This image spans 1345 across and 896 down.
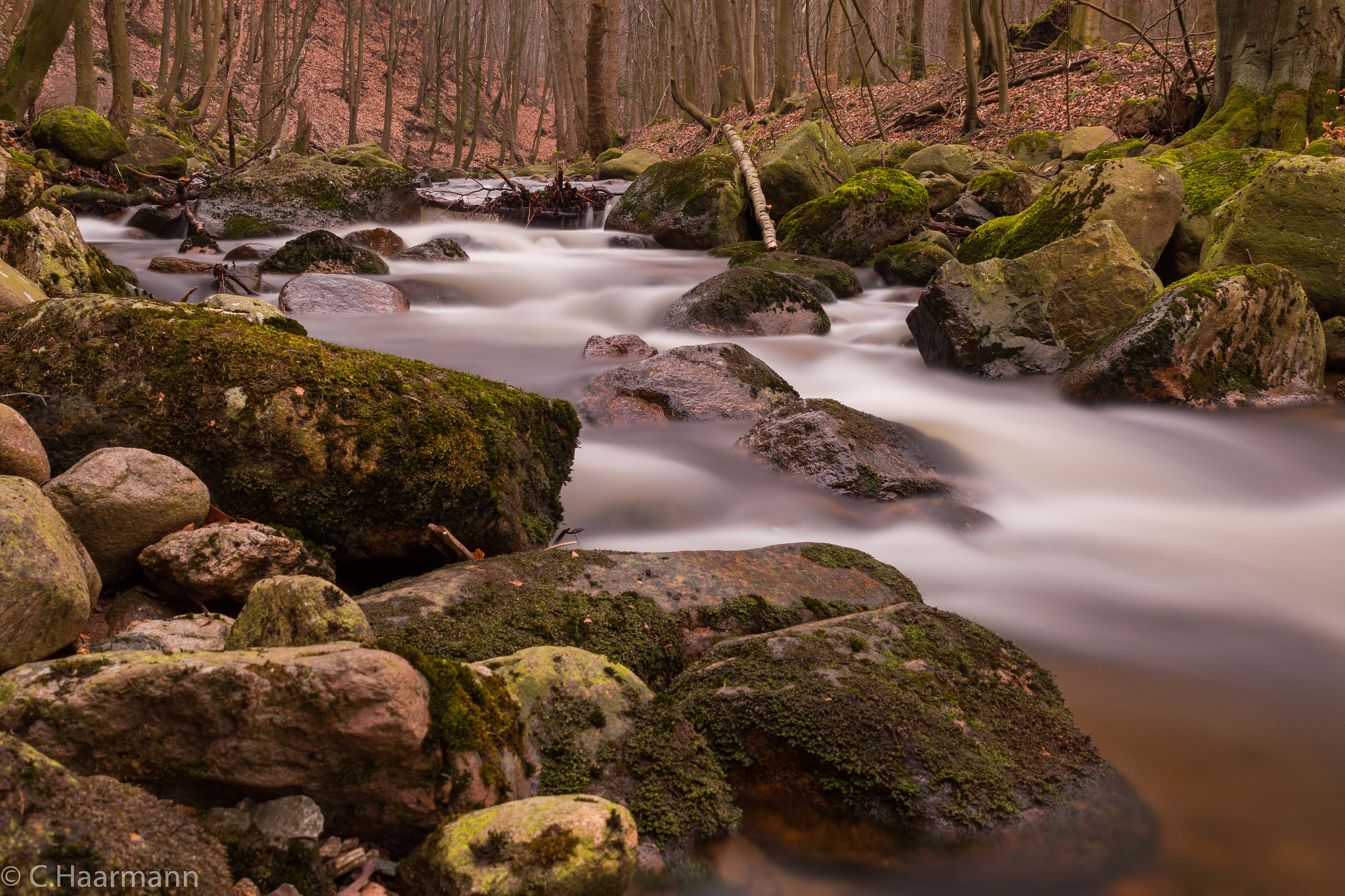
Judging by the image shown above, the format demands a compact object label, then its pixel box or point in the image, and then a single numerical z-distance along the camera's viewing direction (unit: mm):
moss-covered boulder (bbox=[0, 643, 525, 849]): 1495
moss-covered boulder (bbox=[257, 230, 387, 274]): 9430
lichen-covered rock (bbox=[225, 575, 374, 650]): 1894
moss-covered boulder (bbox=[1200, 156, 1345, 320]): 7301
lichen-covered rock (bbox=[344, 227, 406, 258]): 11188
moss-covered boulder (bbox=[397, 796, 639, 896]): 1481
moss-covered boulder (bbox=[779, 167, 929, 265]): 11344
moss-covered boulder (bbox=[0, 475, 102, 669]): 1809
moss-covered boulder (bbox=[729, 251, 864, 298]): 10211
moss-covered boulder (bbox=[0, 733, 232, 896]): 1138
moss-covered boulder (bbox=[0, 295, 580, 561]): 2941
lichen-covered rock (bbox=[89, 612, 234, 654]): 2031
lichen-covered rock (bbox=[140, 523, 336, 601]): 2471
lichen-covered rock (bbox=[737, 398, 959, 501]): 4969
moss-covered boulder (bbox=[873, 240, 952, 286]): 10867
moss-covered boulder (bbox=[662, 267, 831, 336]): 8438
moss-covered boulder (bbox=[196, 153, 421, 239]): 12570
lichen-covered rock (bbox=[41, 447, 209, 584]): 2410
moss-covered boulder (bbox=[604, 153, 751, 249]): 13008
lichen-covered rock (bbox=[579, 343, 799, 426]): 6090
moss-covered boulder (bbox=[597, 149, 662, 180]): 22062
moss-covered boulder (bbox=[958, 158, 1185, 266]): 8148
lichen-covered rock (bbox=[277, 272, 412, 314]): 8180
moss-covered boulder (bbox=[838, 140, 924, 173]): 15844
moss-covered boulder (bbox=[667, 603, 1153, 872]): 2119
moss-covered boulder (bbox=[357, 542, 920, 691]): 2496
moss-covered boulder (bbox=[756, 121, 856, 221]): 12977
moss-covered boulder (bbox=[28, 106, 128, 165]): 13586
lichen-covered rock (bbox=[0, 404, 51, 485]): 2432
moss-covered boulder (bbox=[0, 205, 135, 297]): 4941
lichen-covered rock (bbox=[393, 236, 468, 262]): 11227
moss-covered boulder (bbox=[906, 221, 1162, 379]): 7242
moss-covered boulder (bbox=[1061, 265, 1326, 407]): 6355
